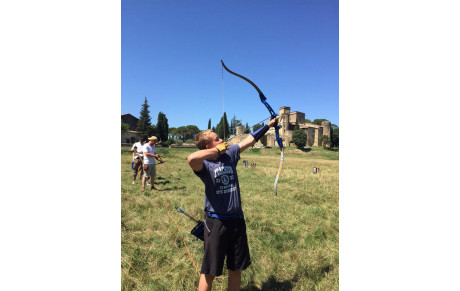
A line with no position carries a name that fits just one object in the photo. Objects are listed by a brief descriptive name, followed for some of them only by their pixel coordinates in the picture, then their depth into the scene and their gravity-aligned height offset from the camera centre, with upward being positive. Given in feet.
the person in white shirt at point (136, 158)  24.97 -1.53
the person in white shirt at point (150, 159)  20.71 -1.35
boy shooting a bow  5.98 -2.11
